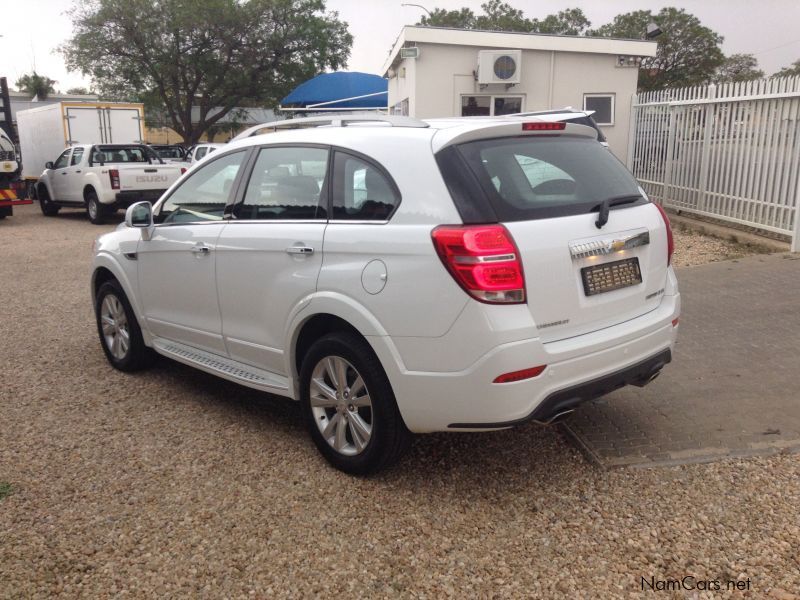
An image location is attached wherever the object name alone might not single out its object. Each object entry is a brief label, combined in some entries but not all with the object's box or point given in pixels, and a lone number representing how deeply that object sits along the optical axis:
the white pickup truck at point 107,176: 15.51
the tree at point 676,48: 41.72
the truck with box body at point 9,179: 16.17
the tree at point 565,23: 44.84
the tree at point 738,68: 47.05
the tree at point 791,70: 45.38
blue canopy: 22.52
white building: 16.22
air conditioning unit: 15.66
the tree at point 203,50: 32.28
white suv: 3.00
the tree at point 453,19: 46.62
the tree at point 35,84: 58.90
